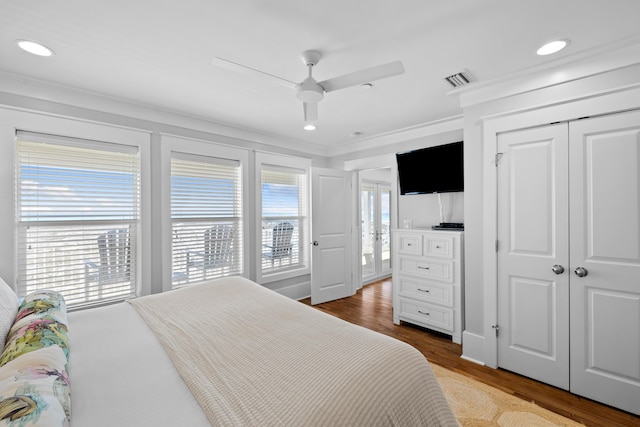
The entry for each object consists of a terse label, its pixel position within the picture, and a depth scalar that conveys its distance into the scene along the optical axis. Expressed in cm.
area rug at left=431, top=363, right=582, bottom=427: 185
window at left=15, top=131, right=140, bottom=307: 240
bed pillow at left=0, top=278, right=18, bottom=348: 121
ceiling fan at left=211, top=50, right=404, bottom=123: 165
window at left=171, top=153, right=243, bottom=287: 325
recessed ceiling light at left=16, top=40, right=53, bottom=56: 184
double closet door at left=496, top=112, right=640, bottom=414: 194
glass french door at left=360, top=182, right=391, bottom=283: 565
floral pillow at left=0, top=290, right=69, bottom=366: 108
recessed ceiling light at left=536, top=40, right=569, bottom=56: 187
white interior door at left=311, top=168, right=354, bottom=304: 423
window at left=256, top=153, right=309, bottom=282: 406
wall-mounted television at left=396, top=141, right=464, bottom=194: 327
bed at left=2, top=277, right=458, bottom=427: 94
